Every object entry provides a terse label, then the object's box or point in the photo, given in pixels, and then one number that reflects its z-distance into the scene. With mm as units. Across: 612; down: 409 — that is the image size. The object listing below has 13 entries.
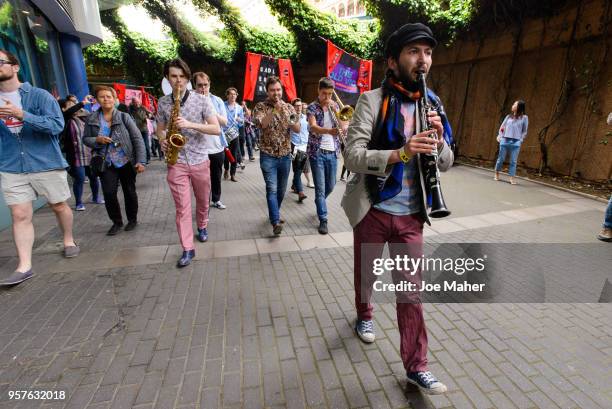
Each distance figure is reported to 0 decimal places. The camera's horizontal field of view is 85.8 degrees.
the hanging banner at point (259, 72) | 9062
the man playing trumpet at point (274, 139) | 4578
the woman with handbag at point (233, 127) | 7057
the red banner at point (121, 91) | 13491
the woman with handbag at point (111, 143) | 4645
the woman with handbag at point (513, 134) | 7957
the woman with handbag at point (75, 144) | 5855
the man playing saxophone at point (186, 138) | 3600
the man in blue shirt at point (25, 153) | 3295
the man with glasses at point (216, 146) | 5383
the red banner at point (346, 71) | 8859
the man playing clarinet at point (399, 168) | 1879
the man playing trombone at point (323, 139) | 4727
